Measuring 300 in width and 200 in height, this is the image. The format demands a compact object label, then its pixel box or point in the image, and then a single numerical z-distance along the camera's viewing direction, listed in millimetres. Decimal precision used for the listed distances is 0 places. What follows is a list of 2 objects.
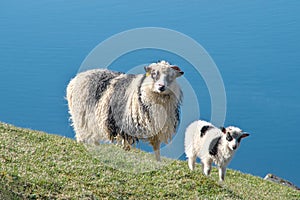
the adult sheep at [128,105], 13016
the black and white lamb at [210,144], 13898
